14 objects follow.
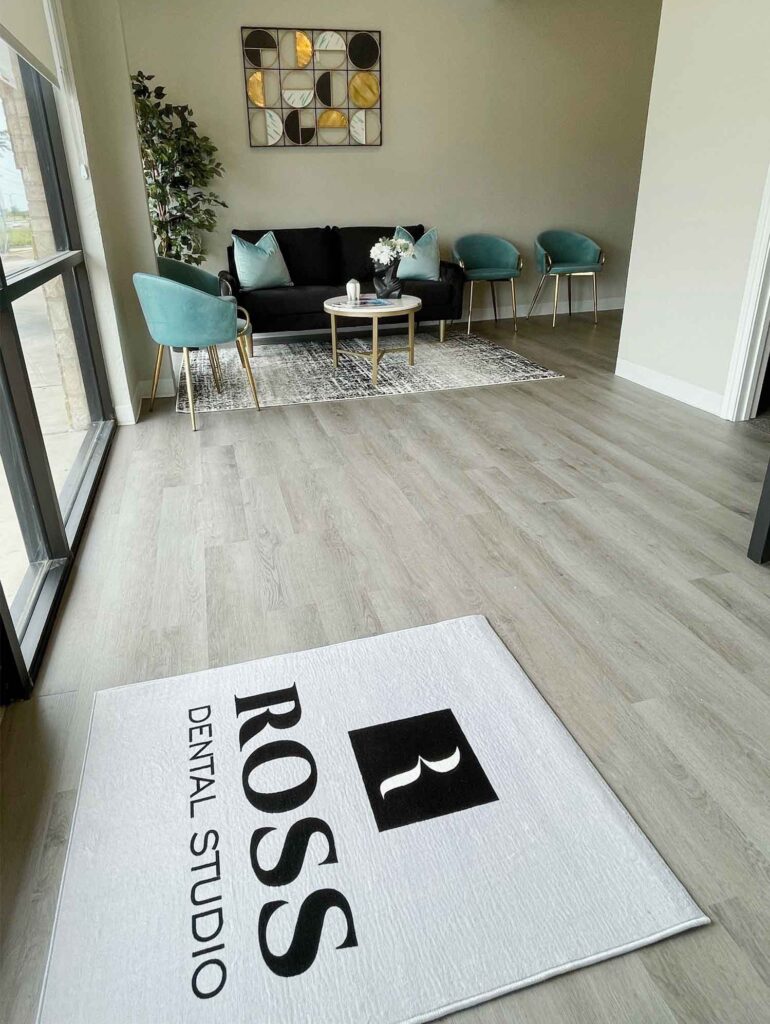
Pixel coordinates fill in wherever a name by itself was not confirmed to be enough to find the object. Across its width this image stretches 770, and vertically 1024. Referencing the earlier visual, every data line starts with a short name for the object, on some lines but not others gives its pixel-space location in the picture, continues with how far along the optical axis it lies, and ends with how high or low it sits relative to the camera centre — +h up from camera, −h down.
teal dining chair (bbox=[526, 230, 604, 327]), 6.23 -0.67
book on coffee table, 4.68 -0.76
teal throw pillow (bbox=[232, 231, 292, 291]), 5.29 -0.56
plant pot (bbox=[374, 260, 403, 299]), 4.88 -0.66
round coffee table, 4.55 -0.78
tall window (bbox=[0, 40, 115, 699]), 2.29 -0.71
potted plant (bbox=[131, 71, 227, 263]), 5.10 +0.10
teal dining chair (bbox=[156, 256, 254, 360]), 4.59 -0.56
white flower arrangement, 4.78 -0.44
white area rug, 1.21 -1.26
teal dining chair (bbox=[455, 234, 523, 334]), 6.28 -0.64
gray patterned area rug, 4.50 -1.24
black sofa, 5.26 -0.74
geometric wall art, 5.43 +0.71
